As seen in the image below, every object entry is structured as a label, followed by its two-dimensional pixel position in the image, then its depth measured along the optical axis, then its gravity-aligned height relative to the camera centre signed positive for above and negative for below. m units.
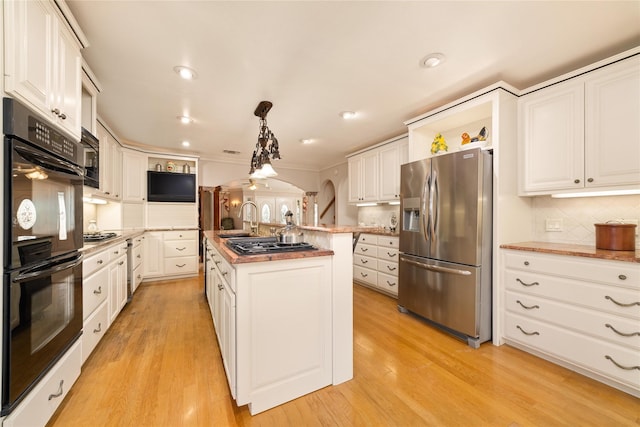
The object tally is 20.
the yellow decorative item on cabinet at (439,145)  2.93 +0.78
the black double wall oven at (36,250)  1.09 -0.19
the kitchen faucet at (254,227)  3.17 -0.18
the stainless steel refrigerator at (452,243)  2.30 -0.29
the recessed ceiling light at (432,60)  1.96 +1.21
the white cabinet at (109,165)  3.26 +0.68
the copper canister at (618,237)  1.92 -0.18
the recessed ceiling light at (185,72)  2.13 +1.20
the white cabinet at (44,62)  1.15 +0.80
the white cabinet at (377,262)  3.58 -0.76
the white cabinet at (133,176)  4.34 +0.63
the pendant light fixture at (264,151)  2.61 +0.64
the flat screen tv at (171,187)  4.67 +0.48
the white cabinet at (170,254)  4.49 -0.75
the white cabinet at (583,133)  1.86 +0.66
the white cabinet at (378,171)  3.91 +0.71
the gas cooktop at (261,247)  1.73 -0.25
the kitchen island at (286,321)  1.51 -0.69
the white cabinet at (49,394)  1.13 -0.94
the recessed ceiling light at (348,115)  3.11 +1.22
